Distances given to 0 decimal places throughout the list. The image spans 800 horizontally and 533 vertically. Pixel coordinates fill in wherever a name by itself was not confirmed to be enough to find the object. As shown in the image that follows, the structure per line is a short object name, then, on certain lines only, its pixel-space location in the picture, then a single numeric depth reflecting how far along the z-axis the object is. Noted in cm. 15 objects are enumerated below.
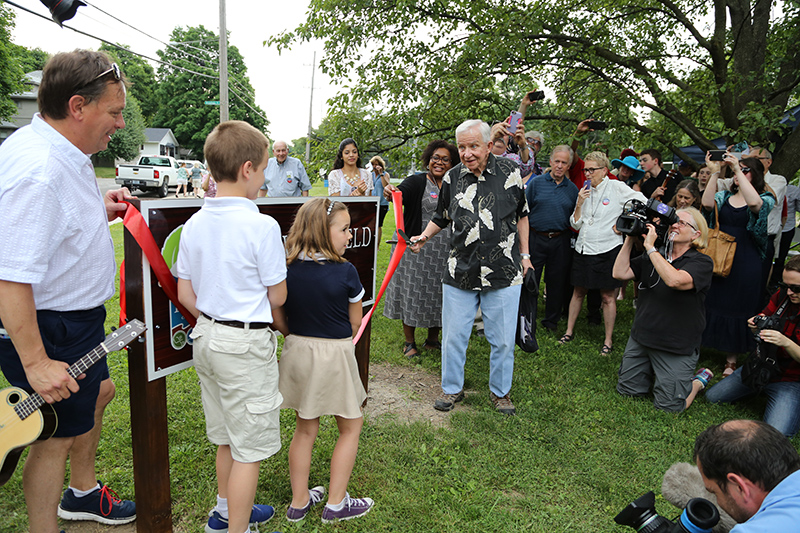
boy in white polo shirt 206
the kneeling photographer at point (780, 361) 362
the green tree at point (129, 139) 4503
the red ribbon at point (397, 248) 341
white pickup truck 2477
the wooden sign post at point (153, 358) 219
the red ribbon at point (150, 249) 209
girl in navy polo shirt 244
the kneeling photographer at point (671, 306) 385
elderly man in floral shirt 371
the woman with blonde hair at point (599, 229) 531
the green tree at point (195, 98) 5111
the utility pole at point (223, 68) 1934
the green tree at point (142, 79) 5941
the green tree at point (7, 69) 2300
